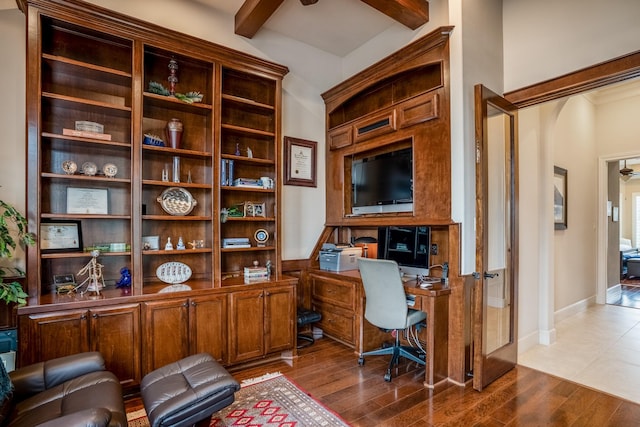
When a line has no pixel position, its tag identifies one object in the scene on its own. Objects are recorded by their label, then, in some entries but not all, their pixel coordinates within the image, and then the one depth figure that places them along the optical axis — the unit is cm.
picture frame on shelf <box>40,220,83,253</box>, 253
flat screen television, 329
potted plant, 206
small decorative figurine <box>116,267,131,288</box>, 278
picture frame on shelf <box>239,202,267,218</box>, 345
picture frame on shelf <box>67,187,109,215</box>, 268
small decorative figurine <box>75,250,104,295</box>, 257
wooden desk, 269
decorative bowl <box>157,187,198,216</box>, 303
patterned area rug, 216
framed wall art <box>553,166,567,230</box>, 439
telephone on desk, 283
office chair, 273
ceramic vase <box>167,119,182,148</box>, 299
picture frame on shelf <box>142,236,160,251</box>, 294
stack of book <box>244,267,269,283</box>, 318
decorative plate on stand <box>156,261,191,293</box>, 294
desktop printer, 359
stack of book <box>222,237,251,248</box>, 329
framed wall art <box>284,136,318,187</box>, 388
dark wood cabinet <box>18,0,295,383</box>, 235
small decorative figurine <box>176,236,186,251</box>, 304
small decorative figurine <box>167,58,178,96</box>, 301
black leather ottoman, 172
